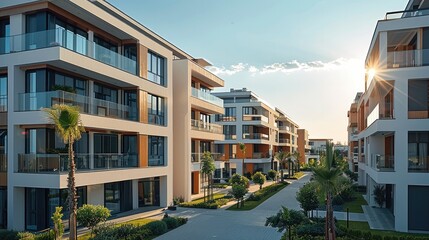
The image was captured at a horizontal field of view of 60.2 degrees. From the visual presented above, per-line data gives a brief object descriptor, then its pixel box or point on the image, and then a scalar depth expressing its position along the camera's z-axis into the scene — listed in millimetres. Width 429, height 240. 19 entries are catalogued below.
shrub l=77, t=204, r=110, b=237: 16172
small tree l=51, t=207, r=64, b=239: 14844
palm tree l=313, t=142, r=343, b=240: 14523
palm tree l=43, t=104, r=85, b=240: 14094
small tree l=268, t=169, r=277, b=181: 47888
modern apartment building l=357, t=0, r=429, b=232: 19125
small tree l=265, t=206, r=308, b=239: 16375
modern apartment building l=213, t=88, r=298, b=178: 53406
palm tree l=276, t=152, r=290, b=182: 49944
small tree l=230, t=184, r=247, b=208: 26516
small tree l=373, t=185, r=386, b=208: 26809
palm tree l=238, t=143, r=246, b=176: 48344
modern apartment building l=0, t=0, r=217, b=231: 17438
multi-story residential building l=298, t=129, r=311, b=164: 93888
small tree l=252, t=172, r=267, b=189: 38062
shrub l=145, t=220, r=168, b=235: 18219
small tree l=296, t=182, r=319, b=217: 19688
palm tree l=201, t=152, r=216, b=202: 28266
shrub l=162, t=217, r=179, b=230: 19656
